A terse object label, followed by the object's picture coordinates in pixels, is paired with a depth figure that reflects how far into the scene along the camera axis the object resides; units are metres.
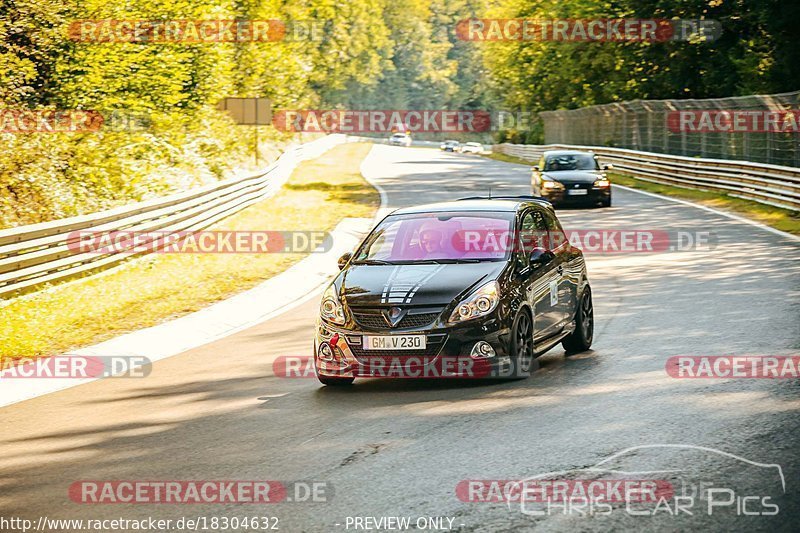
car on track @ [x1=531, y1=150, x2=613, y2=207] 29.25
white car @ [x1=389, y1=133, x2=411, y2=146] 119.54
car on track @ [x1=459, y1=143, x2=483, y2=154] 99.78
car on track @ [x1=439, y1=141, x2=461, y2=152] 104.79
